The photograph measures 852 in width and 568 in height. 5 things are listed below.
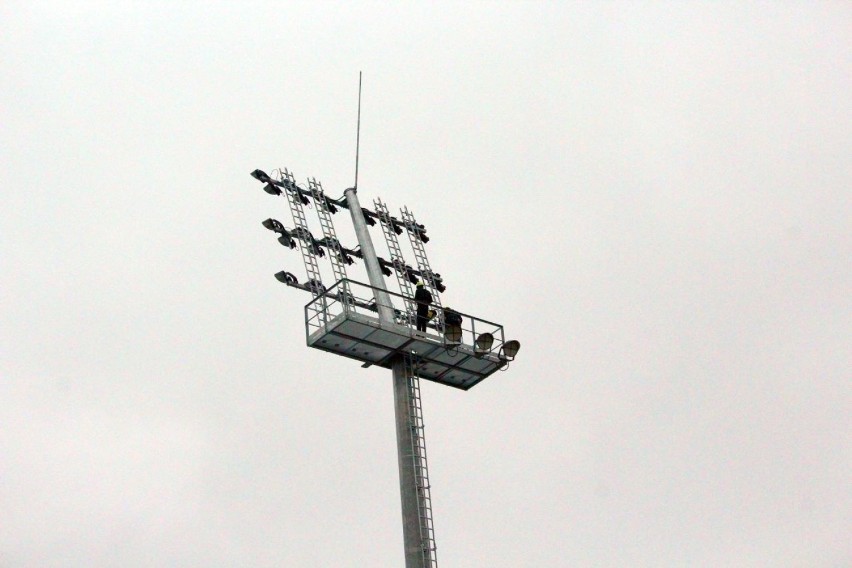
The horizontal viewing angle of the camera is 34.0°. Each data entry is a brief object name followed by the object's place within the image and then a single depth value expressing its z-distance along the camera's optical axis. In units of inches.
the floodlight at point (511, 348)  1856.5
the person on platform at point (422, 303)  1878.7
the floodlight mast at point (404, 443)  1718.8
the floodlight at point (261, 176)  2012.8
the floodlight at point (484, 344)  1855.3
